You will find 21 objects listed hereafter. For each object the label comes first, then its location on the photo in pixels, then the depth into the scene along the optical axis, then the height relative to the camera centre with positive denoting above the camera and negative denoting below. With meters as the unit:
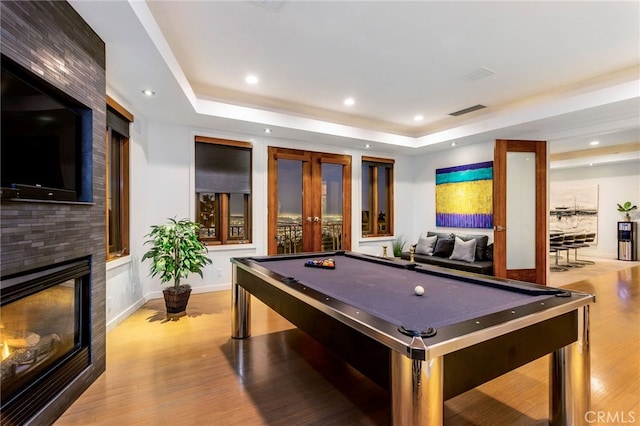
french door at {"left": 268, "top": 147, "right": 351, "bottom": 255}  5.27 +0.23
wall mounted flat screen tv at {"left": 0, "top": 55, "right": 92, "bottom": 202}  1.58 +0.45
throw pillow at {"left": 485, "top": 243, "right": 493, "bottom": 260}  5.10 -0.66
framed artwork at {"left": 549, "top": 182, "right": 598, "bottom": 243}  8.75 +0.14
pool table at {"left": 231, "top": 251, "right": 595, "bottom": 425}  1.06 -0.49
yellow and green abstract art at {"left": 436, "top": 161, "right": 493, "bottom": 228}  5.46 +0.33
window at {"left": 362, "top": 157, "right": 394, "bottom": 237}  6.45 +0.36
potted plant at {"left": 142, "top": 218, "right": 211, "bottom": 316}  3.55 -0.52
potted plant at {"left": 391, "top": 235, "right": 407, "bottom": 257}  6.32 -0.66
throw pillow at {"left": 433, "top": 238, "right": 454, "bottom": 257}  5.57 -0.64
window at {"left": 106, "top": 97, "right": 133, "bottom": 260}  3.47 +0.37
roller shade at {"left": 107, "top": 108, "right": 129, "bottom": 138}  3.27 +1.03
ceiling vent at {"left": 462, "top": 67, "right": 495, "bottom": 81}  3.58 +1.67
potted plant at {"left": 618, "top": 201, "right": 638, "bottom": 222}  7.90 +0.12
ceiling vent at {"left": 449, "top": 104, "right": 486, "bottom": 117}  4.83 +1.68
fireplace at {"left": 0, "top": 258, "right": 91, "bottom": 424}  1.61 -0.75
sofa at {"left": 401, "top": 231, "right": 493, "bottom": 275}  4.90 -0.69
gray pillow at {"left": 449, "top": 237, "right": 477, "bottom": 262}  5.09 -0.63
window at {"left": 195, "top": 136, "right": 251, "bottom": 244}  4.74 +0.37
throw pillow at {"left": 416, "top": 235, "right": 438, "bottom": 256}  5.80 -0.61
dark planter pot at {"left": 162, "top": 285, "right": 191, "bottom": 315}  3.54 -0.99
